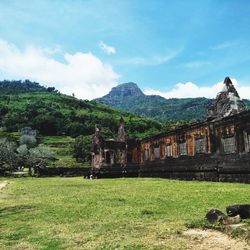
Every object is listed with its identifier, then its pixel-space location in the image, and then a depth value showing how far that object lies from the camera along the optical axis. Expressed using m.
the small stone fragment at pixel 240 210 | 6.29
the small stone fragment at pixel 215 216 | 6.12
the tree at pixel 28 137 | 68.08
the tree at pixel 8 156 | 43.62
